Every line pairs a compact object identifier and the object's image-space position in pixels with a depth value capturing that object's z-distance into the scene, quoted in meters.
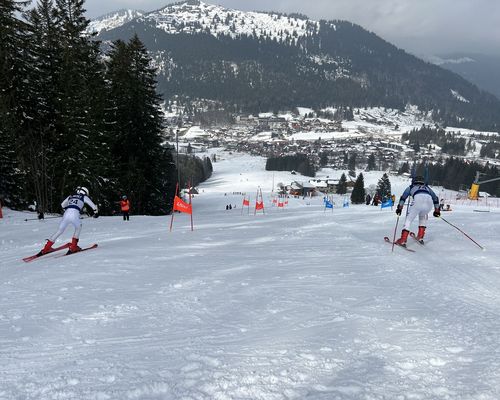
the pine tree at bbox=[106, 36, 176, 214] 28.42
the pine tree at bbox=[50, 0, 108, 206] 25.00
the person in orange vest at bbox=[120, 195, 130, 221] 19.38
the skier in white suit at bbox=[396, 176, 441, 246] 10.44
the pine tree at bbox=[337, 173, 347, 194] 133.12
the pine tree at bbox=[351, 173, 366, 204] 102.94
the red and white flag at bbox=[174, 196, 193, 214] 15.49
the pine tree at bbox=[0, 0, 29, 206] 23.08
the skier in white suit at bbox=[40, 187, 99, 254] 10.36
